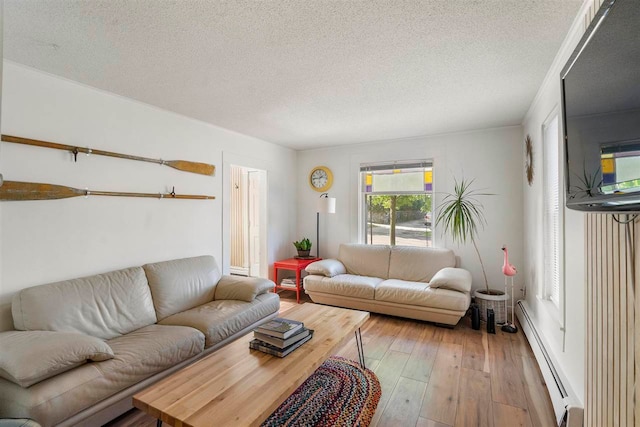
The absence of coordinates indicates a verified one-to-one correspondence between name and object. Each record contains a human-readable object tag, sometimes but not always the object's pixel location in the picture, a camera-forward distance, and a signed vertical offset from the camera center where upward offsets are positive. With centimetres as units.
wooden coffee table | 134 -84
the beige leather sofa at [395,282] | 332 -81
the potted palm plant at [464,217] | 371 -1
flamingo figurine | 322 -108
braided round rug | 192 -125
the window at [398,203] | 432 +20
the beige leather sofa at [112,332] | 157 -82
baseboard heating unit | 162 -106
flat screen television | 93 +38
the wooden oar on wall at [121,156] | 215 +54
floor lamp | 455 +17
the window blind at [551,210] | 246 +5
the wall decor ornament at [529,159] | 318 +61
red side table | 432 -70
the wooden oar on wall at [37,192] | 208 +19
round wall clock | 495 +63
